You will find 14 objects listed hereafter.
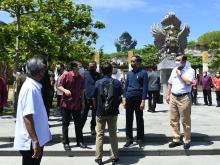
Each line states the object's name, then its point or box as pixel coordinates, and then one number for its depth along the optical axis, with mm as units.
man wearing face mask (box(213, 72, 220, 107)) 10892
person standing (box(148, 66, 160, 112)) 9384
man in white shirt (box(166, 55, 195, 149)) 5139
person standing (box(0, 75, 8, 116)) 5524
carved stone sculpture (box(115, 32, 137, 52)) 63922
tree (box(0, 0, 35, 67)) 9958
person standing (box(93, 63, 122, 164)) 4631
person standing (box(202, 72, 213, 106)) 11222
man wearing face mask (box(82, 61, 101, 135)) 5635
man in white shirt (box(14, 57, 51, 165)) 2823
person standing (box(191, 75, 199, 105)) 11290
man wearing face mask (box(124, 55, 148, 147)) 5271
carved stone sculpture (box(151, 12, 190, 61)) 13585
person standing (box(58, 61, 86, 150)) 5203
